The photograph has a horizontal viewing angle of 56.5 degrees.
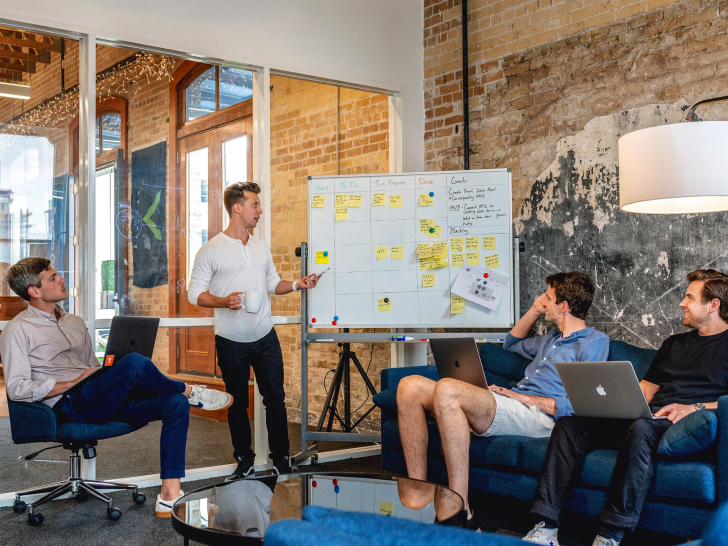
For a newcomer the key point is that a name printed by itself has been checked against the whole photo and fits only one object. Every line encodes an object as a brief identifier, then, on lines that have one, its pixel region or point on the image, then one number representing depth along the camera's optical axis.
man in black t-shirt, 2.55
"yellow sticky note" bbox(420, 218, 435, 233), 4.36
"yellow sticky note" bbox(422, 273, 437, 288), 4.33
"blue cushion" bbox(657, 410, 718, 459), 2.48
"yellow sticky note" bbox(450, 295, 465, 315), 4.29
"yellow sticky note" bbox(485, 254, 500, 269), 4.25
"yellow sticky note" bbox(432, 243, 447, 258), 4.32
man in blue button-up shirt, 3.00
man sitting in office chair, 3.19
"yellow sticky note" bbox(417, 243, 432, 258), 4.34
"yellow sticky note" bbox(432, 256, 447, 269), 4.31
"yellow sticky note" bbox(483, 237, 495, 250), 4.26
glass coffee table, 1.98
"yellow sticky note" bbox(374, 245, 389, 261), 4.37
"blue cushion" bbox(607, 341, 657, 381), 3.41
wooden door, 4.24
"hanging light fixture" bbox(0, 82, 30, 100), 3.71
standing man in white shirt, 3.96
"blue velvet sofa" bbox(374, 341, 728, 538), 2.49
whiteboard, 4.29
